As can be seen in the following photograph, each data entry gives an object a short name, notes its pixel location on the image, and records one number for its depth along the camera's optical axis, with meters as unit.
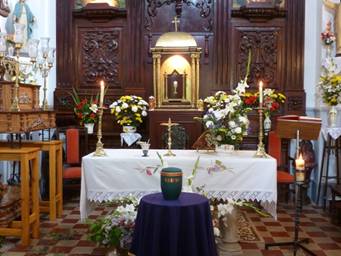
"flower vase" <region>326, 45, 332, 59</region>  6.67
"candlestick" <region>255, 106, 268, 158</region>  4.47
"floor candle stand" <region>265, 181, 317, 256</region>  3.88
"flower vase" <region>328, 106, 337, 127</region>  6.23
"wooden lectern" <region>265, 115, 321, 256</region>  4.39
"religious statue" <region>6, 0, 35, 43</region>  5.93
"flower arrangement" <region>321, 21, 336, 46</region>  6.59
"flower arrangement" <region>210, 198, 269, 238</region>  4.05
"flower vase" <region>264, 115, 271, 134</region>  6.66
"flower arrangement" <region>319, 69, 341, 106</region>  6.11
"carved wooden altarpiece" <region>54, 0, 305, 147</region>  7.19
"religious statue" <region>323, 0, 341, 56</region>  6.47
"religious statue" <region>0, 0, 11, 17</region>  5.59
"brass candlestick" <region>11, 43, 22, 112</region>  4.70
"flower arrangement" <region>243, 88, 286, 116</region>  6.17
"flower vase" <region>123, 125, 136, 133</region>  6.74
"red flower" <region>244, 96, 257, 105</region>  6.15
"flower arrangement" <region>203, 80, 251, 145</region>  4.40
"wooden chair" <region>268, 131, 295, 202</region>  5.74
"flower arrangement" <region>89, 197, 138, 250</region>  3.71
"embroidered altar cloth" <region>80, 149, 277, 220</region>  4.24
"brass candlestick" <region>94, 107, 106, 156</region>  4.51
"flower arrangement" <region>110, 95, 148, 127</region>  6.71
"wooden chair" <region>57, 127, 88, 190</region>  6.16
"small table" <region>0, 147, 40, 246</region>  4.46
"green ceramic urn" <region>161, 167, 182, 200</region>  3.16
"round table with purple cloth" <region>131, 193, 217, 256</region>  2.95
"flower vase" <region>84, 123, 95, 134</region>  6.77
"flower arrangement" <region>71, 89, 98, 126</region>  6.76
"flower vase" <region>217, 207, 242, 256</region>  4.24
